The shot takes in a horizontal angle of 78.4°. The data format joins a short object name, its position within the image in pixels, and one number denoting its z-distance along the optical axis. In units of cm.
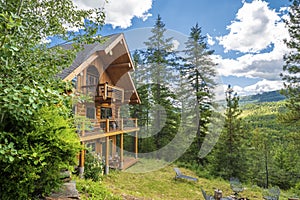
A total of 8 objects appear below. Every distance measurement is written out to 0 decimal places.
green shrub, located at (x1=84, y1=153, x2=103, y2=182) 801
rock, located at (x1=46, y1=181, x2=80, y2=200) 302
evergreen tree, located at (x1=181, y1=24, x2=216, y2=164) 1490
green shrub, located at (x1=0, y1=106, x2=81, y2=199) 214
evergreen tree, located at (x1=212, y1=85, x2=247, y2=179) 1328
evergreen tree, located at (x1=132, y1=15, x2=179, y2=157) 1600
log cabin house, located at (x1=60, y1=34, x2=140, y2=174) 845
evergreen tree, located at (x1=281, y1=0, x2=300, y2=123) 939
